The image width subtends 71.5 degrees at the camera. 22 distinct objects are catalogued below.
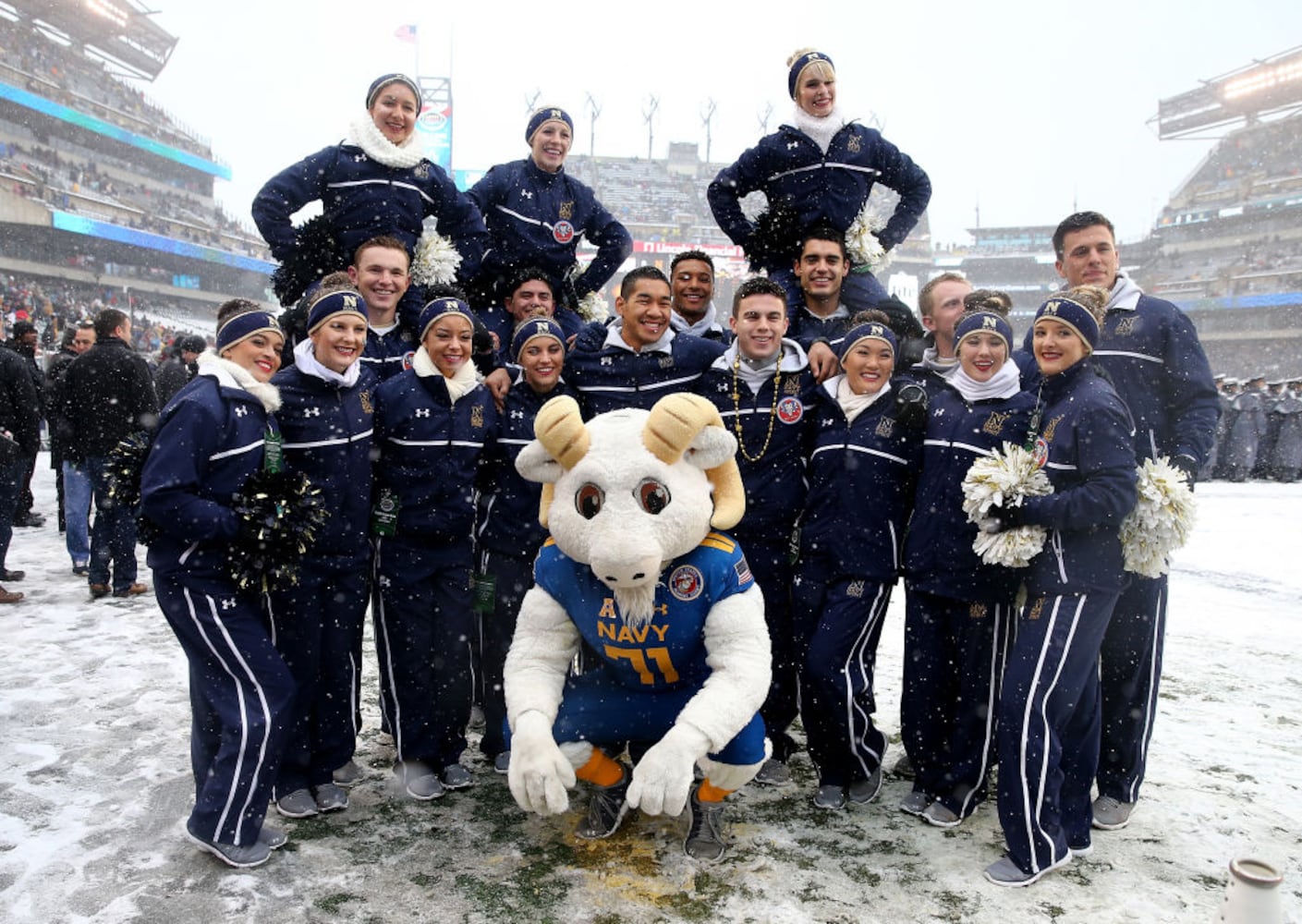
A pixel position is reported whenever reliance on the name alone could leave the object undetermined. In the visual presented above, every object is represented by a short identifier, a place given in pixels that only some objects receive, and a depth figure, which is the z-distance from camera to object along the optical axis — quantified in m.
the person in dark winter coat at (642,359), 4.41
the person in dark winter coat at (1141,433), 3.88
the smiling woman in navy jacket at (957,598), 3.79
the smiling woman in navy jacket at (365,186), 4.93
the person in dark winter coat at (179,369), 9.89
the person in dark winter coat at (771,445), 4.22
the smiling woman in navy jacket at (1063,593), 3.35
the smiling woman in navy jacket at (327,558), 3.80
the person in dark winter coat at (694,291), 5.12
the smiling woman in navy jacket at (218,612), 3.31
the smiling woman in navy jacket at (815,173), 5.17
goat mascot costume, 3.04
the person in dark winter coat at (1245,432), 18.02
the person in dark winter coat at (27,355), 8.62
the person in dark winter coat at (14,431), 7.10
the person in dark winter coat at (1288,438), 18.11
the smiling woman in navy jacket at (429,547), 4.03
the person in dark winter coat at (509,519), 4.26
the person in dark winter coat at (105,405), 7.37
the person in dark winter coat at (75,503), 7.78
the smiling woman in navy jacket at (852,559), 3.96
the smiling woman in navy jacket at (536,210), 5.61
